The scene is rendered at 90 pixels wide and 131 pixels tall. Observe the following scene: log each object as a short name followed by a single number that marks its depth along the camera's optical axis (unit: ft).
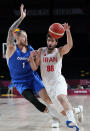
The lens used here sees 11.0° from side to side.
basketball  20.62
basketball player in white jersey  20.34
